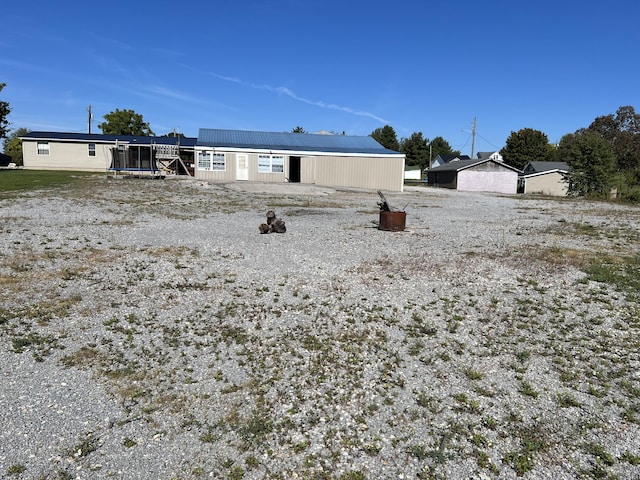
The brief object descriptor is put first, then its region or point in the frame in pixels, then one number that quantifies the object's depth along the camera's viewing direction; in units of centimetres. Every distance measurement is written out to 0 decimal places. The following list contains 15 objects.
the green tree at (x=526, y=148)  7569
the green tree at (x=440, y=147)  9392
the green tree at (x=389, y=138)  8119
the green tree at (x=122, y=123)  6384
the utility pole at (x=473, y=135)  6189
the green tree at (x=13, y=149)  6714
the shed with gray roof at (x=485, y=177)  4628
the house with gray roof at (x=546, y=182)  4900
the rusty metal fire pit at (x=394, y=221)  1241
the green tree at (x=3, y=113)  4122
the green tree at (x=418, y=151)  8700
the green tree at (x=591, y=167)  3891
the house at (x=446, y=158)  7794
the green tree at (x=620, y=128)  7644
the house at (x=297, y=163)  3416
